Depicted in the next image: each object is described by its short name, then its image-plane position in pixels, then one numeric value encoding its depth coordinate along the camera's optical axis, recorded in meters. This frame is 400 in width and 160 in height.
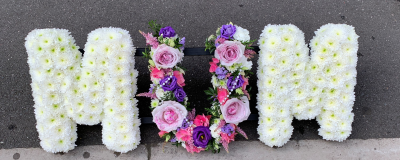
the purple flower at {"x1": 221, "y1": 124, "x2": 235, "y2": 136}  2.36
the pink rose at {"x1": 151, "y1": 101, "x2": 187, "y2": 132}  2.28
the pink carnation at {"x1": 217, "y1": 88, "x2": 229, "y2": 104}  2.27
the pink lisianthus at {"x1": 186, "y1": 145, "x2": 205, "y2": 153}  2.44
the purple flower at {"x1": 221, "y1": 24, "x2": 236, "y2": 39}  2.17
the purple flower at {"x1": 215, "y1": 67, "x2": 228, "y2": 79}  2.23
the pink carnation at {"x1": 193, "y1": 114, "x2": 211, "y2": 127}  2.41
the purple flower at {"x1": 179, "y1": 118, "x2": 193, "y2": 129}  2.36
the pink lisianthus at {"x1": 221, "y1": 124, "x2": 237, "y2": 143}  2.37
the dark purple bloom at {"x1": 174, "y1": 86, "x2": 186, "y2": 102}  2.30
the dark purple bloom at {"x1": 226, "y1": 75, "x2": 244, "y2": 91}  2.23
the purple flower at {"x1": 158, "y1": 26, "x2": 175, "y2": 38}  2.18
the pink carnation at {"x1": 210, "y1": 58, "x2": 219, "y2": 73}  2.25
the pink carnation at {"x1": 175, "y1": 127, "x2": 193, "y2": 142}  2.37
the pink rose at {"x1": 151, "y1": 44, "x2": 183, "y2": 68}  2.11
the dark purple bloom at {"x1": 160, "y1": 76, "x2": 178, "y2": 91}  2.22
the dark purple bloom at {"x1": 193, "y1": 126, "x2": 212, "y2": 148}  2.32
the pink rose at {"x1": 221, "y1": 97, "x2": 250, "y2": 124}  2.23
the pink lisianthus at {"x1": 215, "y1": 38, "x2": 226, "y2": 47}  2.19
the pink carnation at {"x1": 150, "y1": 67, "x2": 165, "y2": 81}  2.22
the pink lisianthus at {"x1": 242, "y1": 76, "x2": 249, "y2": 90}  2.30
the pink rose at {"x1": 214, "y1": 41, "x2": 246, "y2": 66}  2.10
